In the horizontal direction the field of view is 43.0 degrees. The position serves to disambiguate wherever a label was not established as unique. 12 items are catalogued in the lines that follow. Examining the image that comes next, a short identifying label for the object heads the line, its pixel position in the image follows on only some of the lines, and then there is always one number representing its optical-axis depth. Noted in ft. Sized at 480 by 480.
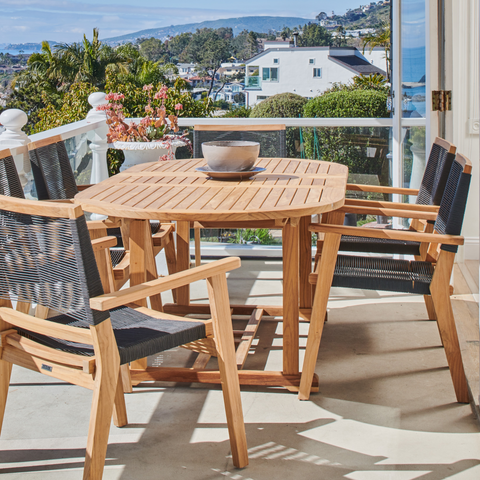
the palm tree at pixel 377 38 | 100.71
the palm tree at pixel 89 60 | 132.16
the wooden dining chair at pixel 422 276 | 7.25
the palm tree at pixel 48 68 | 132.16
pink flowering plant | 13.49
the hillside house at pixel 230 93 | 118.11
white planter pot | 13.57
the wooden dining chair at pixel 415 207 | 8.50
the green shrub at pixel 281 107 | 86.89
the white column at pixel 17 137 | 9.70
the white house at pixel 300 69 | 116.88
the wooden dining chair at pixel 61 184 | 8.65
